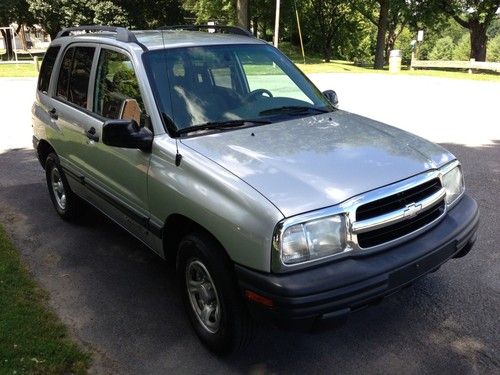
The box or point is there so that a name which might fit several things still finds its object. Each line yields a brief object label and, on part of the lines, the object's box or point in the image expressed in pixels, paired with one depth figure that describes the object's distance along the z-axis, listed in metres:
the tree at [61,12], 32.16
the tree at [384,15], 31.58
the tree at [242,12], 27.09
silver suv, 2.59
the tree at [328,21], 44.53
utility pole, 24.53
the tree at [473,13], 33.03
